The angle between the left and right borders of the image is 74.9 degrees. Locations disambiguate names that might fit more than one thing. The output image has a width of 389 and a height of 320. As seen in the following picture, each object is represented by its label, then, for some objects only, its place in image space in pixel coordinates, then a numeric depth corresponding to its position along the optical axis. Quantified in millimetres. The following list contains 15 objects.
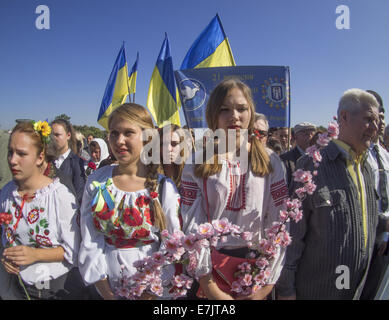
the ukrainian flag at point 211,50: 5945
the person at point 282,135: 4621
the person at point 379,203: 1855
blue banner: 4008
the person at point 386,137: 4160
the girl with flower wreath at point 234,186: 1567
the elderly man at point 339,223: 1719
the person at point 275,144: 4367
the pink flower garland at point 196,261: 1399
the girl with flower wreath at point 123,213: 1634
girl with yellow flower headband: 1761
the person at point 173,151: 2453
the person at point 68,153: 3277
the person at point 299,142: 3452
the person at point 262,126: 3068
